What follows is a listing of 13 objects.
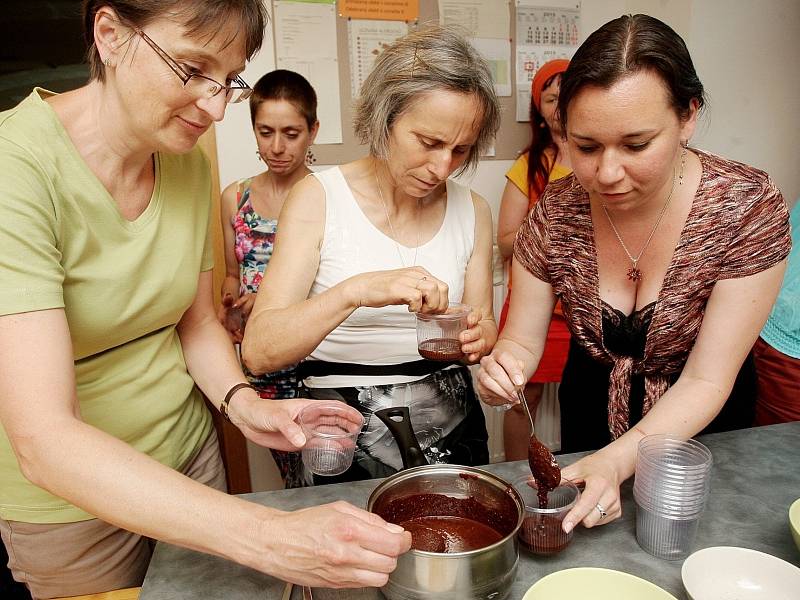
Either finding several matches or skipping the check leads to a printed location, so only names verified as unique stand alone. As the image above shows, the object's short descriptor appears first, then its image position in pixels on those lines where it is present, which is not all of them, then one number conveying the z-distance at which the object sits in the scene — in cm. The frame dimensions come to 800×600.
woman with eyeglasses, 86
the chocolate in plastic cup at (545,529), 99
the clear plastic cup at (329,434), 117
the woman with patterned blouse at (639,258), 121
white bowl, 92
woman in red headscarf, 280
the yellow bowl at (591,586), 91
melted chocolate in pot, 97
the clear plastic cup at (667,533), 102
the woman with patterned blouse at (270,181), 232
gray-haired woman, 145
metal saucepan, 81
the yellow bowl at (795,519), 100
